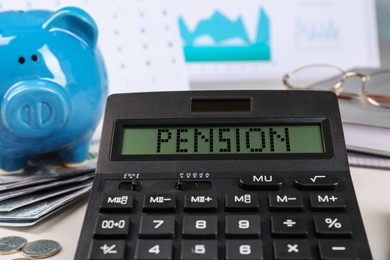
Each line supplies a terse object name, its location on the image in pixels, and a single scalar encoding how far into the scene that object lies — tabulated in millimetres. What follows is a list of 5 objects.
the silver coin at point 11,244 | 500
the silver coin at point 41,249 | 496
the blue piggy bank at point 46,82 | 562
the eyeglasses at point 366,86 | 680
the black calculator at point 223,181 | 464
